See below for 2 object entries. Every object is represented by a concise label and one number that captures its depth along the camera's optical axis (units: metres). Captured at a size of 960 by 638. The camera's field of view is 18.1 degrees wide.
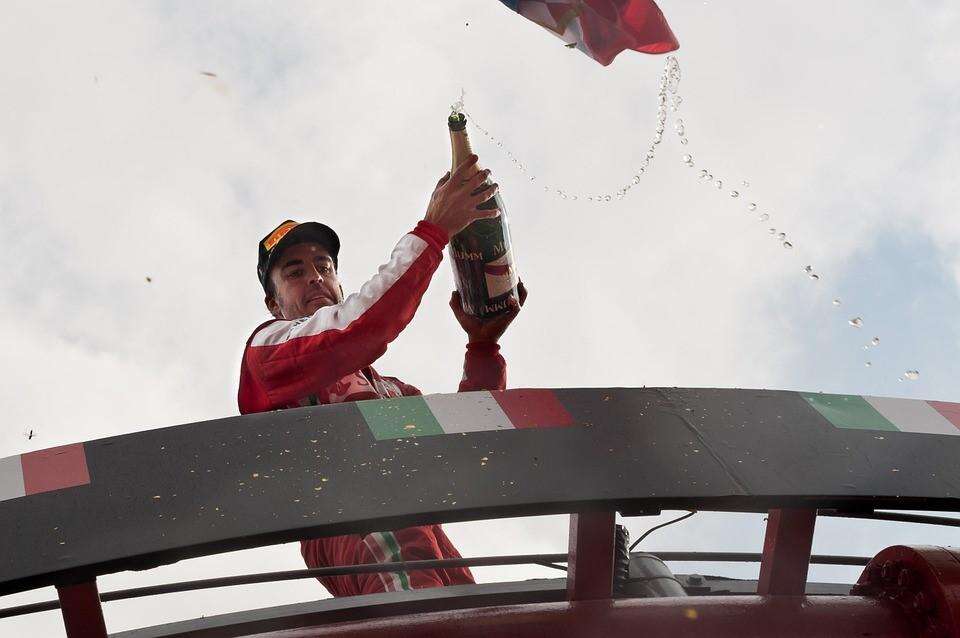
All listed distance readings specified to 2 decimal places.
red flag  7.32
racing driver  6.81
